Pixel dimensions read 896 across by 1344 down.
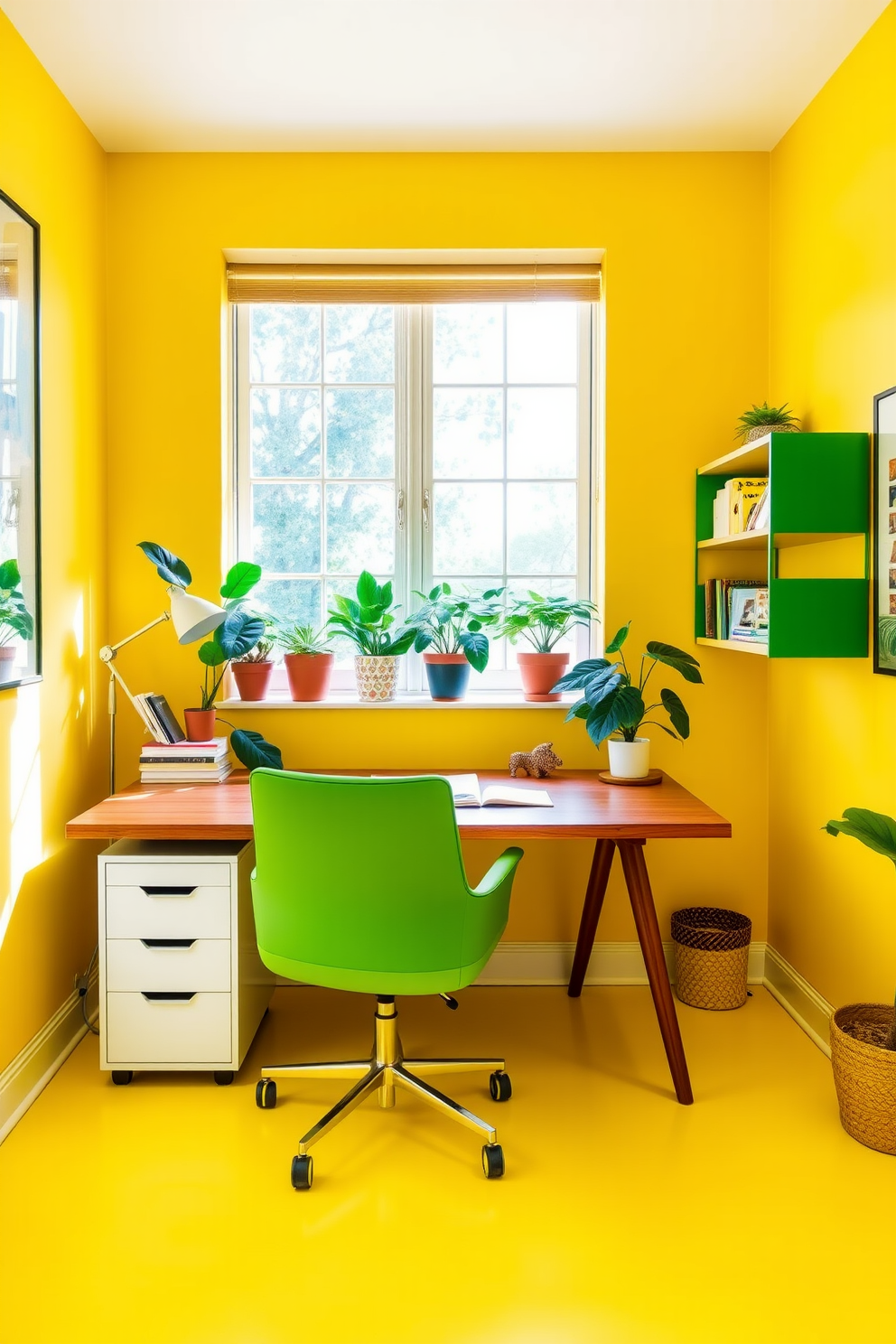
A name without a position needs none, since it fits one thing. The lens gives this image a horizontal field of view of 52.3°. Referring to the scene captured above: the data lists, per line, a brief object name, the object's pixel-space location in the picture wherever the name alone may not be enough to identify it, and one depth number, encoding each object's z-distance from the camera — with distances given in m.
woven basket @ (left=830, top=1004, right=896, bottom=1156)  2.05
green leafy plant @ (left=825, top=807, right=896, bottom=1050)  1.95
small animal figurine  2.81
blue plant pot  2.96
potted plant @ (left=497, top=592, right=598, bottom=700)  2.93
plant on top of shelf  2.60
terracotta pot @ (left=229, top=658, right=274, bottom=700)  2.97
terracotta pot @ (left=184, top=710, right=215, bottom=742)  2.82
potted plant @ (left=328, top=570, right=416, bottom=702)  2.87
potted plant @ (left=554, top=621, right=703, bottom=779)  2.56
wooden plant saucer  2.73
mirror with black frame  2.19
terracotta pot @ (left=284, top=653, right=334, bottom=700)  2.94
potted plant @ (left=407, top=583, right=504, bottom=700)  2.86
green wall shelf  2.29
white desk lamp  2.53
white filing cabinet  2.36
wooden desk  2.22
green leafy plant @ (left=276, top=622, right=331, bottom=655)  2.97
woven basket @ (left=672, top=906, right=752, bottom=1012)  2.81
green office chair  1.87
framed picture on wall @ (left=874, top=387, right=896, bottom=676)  2.20
